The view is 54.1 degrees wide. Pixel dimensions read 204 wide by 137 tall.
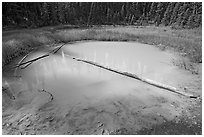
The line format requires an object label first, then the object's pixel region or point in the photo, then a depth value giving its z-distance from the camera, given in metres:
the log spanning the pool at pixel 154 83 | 9.99
